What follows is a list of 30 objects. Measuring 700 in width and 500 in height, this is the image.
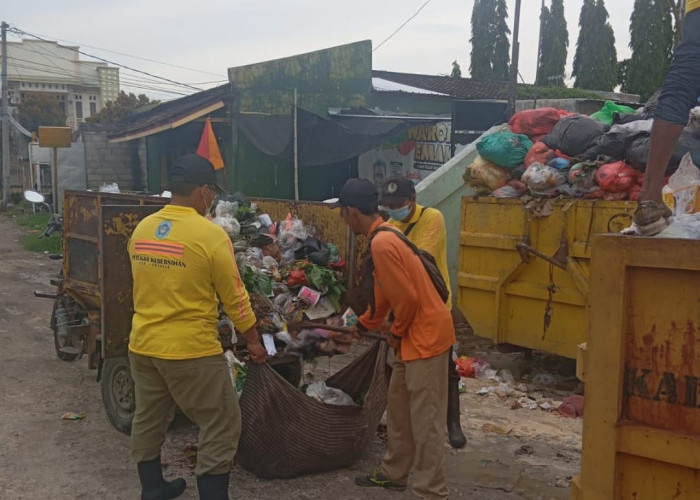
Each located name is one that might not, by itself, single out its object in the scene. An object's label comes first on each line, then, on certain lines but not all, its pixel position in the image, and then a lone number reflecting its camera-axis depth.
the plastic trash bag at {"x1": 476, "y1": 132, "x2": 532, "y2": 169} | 6.62
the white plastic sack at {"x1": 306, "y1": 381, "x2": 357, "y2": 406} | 4.57
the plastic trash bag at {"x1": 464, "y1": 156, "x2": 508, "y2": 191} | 6.56
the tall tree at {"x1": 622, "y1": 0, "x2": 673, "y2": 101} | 30.28
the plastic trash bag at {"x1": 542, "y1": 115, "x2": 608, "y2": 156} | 6.20
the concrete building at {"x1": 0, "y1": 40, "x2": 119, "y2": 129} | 45.62
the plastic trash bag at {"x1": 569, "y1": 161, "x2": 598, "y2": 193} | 5.85
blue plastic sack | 6.17
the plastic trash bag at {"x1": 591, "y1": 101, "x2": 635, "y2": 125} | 6.79
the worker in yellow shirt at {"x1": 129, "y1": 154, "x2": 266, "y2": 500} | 3.38
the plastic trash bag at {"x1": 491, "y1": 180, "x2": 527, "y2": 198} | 6.29
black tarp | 12.97
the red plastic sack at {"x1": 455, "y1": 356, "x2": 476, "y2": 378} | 6.49
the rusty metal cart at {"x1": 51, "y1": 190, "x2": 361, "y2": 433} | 4.80
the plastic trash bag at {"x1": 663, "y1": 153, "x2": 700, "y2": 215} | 2.81
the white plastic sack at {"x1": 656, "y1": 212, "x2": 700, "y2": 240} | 2.20
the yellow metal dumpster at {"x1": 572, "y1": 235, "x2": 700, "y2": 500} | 2.03
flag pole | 13.75
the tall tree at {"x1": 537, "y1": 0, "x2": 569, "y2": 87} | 38.91
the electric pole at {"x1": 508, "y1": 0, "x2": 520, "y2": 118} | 11.68
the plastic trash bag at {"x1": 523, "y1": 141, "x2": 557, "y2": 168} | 6.36
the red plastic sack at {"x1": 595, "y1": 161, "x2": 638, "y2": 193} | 5.54
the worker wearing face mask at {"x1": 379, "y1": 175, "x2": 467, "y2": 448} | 4.30
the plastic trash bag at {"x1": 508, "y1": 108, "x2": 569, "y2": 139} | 6.98
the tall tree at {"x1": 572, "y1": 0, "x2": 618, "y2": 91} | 36.59
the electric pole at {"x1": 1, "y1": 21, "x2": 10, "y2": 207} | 23.47
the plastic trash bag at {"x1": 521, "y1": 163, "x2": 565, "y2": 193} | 6.00
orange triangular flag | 14.12
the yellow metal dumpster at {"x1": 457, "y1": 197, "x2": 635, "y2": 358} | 5.66
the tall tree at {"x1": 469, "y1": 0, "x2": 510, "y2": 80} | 40.31
